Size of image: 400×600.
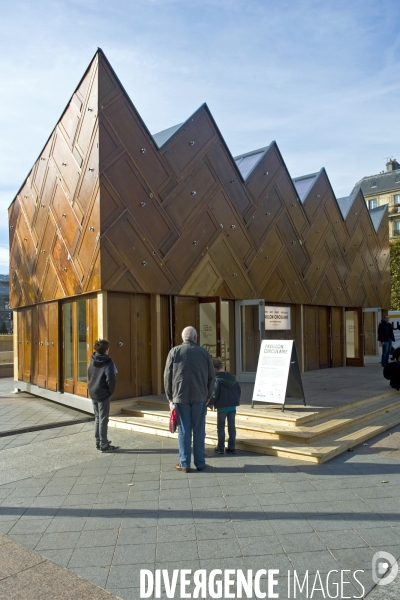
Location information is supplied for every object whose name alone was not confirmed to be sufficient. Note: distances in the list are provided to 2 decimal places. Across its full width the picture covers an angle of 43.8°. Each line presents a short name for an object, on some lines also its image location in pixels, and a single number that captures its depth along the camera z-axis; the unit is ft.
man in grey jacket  20.31
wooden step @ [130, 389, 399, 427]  25.94
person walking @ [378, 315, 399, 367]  51.19
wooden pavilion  33.99
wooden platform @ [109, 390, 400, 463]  22.93
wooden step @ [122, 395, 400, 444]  23.93
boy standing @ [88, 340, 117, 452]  23.71
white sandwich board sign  28.12
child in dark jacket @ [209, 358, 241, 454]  22.39
